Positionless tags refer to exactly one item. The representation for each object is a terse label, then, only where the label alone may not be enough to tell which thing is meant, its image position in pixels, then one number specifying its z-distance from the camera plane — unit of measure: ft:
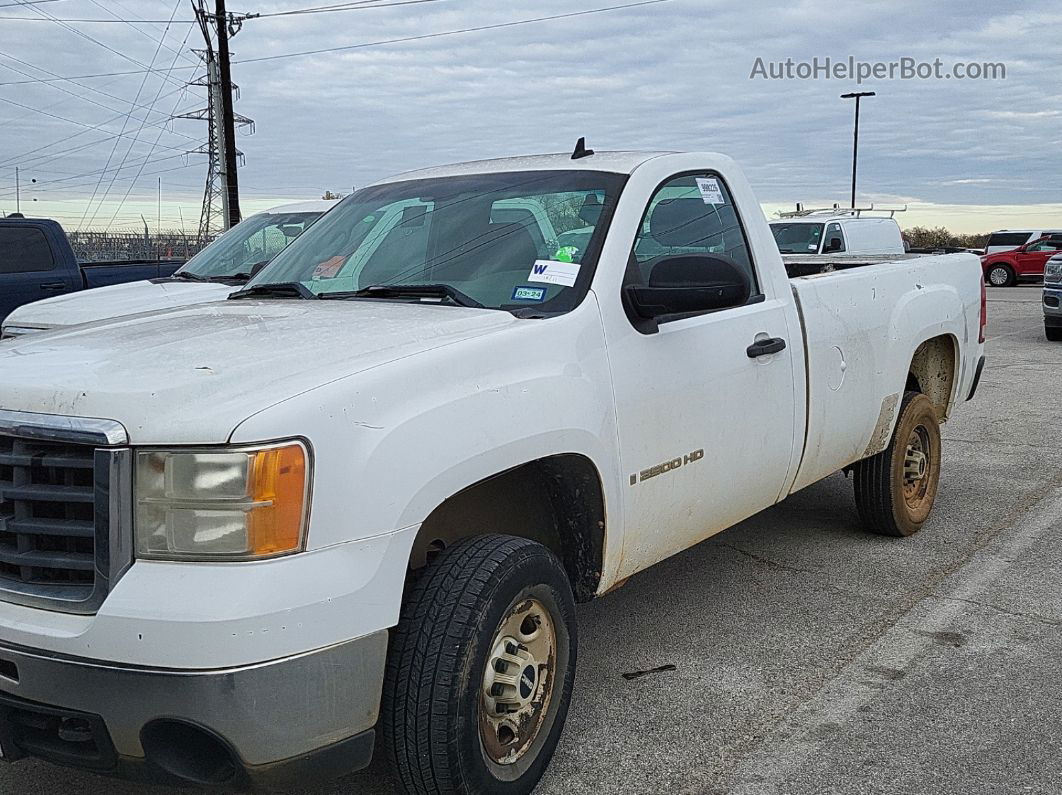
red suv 110.11
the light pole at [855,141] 154.26
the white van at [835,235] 64.34
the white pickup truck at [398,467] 8.39
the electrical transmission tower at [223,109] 76.64
